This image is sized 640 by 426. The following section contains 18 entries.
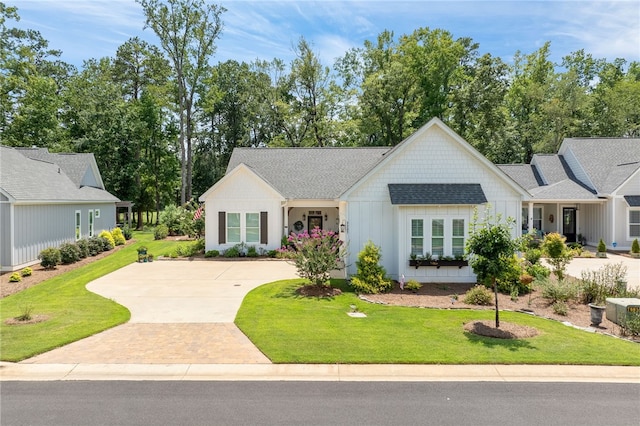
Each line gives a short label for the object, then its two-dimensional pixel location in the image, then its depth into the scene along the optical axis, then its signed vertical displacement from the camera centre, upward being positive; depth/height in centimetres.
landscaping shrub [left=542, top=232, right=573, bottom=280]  1484 -172
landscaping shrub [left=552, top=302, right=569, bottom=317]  1090 -300
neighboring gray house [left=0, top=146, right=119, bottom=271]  1683 +42
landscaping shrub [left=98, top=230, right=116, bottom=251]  2406 -201
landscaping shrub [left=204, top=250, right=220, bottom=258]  2167 -255
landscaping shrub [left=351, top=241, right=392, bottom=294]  1356 -244
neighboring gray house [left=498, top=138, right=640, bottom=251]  2300 +119
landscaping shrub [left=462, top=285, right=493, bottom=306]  1209 -293
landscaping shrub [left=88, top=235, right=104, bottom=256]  2222 -215
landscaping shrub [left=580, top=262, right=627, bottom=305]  1168 -260
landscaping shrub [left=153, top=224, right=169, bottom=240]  2881 -179
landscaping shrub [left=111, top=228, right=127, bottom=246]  2638 -191
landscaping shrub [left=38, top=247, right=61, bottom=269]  1764 -225
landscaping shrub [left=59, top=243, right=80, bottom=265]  1903 -222
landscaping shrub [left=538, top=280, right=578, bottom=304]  1189 -271
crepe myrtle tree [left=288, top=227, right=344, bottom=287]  1330 -174
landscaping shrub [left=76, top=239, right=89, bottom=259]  2061 -211
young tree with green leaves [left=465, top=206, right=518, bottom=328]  931 -107
